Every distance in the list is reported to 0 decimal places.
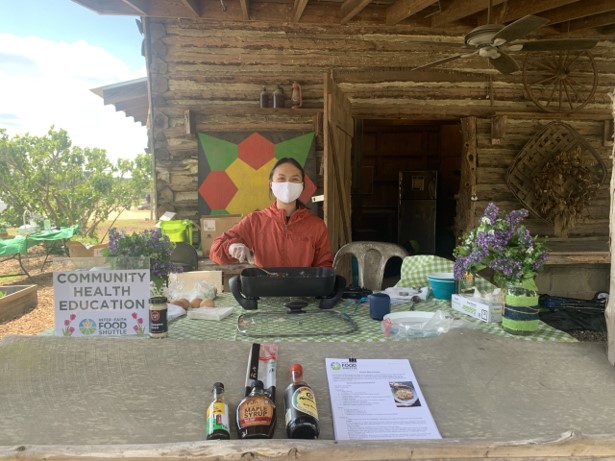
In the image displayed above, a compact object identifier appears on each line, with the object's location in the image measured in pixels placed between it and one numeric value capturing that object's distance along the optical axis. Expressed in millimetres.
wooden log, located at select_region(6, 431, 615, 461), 1001
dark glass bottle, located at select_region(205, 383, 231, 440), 1136
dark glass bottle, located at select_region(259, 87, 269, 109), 5941
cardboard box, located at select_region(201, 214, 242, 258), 5762
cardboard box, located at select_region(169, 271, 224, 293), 3166
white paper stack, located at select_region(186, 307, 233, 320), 2265
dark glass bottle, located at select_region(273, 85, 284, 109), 5914
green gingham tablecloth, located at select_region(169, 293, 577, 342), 1943
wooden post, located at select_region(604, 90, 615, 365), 1513
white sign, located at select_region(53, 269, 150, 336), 1855
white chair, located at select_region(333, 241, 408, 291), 3955
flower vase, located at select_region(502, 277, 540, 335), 1966
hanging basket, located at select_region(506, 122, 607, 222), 6645
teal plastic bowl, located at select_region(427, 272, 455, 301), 2605
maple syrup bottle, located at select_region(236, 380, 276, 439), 1140
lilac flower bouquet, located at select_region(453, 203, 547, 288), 2234
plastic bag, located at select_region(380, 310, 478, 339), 1978
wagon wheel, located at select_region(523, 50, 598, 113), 6406
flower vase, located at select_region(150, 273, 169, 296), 2188
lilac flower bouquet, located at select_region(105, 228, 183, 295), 2102
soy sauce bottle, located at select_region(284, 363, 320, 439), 1157
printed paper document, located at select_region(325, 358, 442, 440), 1194
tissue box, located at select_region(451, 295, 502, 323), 2184
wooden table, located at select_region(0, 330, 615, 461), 1036
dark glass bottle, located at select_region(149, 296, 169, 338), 1880
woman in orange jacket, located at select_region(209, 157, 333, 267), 3229
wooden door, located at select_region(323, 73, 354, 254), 4629
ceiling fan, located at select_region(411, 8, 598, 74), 3430
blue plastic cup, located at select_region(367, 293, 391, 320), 2250
